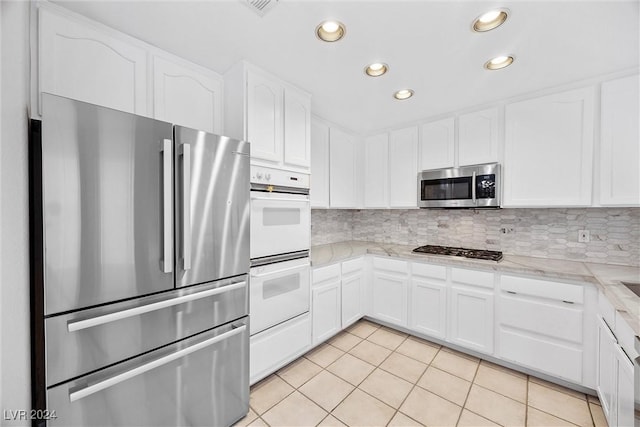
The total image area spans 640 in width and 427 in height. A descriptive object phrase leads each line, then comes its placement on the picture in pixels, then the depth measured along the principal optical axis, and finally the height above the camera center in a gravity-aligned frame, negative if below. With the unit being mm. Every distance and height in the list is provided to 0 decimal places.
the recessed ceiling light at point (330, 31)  1435 +1060
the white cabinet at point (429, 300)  2439 -911
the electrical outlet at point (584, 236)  2215 -235
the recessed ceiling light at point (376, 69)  1831 +1057
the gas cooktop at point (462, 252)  2397 -444
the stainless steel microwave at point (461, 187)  2373 +232
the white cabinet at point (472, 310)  2193 -911
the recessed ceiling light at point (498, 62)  1738 +1053
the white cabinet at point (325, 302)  2316 -902
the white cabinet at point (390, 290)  2699 -908
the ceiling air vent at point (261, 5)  1270 +1059
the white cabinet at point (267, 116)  1786 +718
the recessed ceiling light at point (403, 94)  2246 +1061
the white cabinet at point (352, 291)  2662 -902
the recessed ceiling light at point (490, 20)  1330 +1047
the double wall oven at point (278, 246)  1801 -290
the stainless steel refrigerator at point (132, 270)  1020 -289
